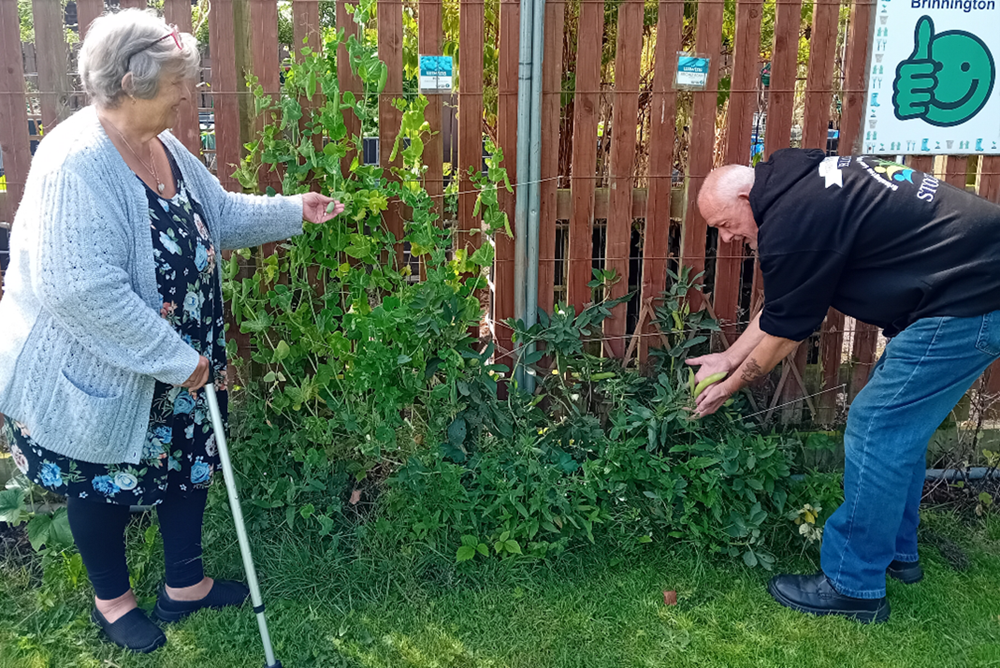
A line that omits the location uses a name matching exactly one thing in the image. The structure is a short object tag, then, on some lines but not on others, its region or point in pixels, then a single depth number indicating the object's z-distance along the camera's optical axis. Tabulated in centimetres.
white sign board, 346
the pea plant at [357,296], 320
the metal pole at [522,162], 324
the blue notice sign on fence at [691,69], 337
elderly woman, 240
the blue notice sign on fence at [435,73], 327
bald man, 276
